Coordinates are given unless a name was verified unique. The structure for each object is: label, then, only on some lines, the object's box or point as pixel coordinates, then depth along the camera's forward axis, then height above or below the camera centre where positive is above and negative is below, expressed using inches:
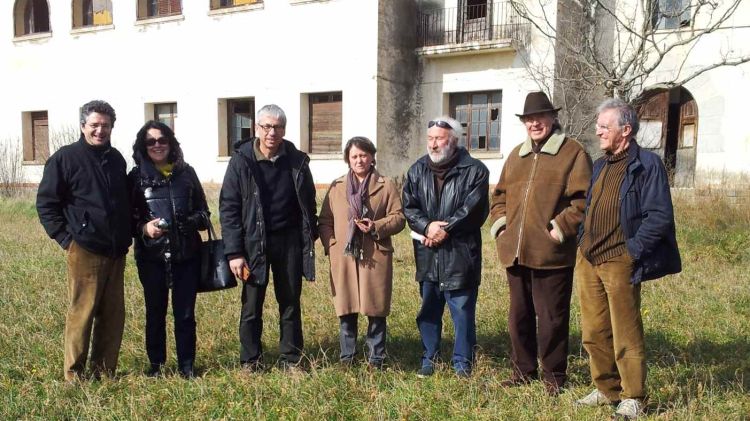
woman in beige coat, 174.6 -28.4
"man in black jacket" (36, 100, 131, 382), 155.6 -18.5
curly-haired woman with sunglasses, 165.3 -23.5
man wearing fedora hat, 154.6 -22.3
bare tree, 544.1 +92.6
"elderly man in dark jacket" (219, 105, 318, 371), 167.8 -22.4
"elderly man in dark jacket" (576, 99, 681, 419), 135.5 -23.2
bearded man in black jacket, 167.6 -22.7
